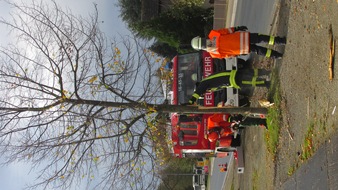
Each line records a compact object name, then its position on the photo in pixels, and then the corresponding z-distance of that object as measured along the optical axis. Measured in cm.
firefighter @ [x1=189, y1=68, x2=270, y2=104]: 1045
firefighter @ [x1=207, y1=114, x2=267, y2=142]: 1444
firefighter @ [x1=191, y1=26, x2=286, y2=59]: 960
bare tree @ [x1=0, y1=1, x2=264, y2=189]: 1064
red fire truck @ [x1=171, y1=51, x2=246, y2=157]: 1648
